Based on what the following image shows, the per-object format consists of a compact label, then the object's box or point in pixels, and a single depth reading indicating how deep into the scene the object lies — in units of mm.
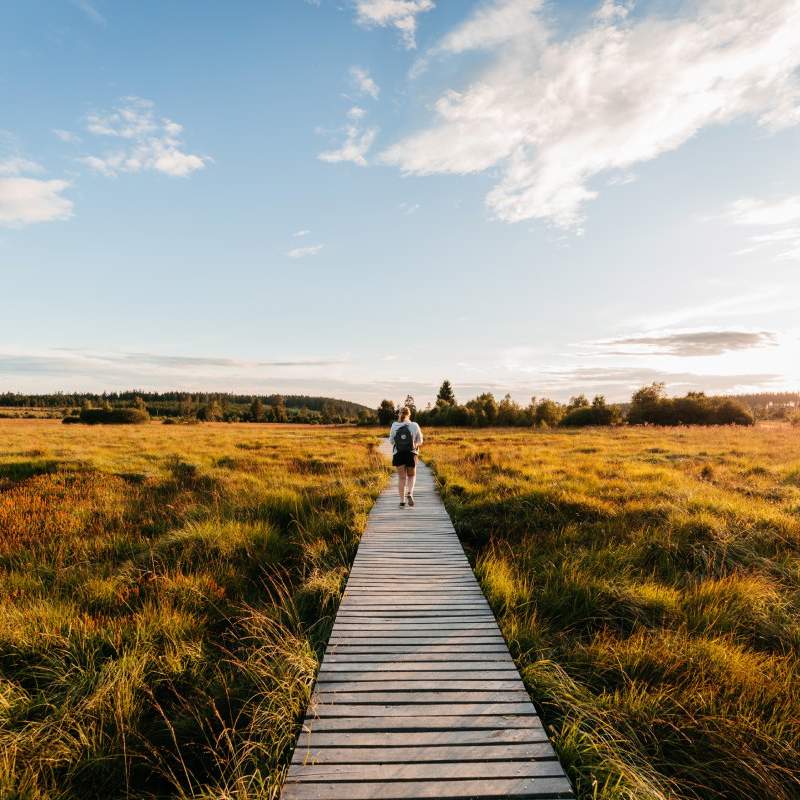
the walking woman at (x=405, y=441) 9867
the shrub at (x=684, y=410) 50875
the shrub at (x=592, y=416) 57500
